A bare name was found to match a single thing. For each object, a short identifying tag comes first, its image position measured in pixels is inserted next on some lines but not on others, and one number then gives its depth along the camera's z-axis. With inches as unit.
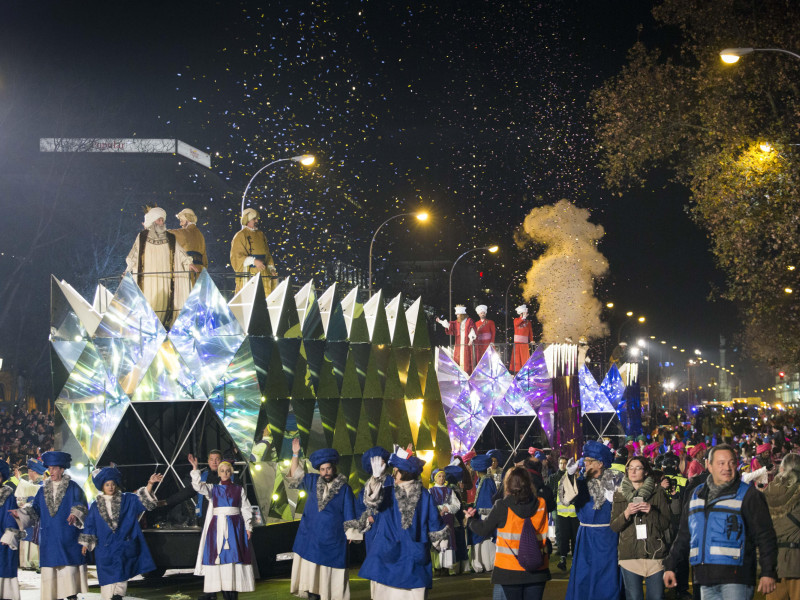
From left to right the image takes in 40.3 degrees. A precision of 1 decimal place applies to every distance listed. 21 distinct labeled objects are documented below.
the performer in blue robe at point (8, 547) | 440.1
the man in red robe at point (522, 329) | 1165.7
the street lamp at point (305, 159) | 936.3
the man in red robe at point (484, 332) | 1067.9
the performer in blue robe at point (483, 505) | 578.3
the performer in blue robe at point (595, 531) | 358.6
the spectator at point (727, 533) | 279.9
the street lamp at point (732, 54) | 714.2
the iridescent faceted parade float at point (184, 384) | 568.7
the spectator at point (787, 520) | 384.5
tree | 892.6
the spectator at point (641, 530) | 346.9
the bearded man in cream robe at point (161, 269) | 612.7
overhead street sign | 2411.0
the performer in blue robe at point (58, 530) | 455.5
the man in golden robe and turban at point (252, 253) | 673.6
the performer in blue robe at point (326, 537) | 440.5
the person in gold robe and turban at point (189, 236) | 642.8
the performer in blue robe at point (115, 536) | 450.3
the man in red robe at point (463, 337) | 1007.6
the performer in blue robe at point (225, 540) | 455.8
